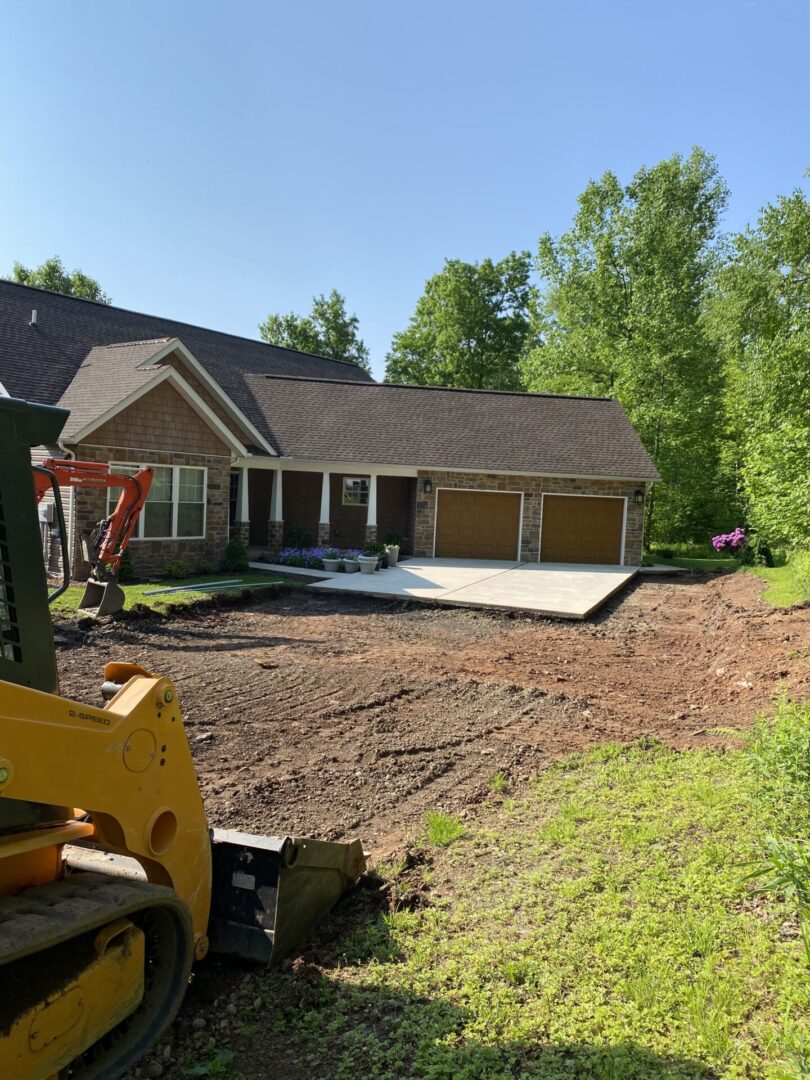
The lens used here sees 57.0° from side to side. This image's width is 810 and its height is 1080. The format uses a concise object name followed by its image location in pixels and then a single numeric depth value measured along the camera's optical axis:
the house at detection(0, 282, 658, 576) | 18.67
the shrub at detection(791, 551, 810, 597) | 15.43
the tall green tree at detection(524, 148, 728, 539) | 30.12
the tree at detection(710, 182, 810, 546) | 17.39
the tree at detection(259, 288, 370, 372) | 51.50
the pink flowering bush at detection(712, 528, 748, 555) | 25.31
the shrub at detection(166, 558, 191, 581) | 17.20
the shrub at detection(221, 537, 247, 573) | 19.17
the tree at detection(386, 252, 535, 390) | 49.62
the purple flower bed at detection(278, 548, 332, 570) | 20.50
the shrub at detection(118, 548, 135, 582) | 16.14
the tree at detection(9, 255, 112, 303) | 48.41
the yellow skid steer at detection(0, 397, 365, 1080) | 2.45
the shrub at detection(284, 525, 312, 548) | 23.22
